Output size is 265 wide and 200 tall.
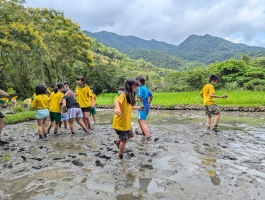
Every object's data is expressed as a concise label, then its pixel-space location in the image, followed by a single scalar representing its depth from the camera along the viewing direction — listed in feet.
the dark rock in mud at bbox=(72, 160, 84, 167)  13.75
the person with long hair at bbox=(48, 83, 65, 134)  23.41
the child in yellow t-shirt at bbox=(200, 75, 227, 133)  24.20
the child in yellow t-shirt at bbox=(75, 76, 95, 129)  23.96
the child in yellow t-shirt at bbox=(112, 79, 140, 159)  13.65
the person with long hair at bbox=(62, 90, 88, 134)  22.49
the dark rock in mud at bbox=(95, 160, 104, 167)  13.56
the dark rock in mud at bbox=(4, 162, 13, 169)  13.50
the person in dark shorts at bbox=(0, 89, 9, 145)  18.65
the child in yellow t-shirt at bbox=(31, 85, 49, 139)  21.05
